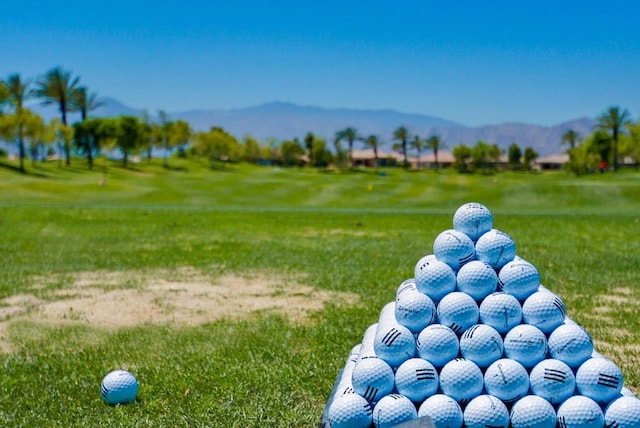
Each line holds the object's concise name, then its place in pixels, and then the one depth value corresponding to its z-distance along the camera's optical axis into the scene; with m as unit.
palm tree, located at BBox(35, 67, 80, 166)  80.19
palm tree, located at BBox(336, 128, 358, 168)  121.95
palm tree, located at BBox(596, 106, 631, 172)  89.94
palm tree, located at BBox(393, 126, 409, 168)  130.50
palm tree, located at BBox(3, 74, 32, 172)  61.69
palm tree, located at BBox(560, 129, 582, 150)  126.06
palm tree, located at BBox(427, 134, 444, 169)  131.54
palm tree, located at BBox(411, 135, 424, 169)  132.62
